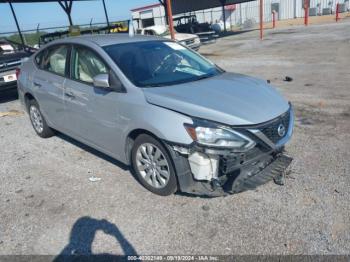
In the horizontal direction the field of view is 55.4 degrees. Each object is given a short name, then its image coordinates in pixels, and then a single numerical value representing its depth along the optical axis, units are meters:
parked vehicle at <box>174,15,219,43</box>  28.58
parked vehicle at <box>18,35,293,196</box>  3.10
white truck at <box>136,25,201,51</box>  13.99
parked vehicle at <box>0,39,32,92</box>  8.09
